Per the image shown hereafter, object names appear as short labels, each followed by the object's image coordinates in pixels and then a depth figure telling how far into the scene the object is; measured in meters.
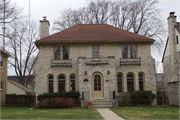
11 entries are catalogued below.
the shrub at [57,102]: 17.97
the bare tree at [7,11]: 22.75
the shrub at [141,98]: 19.30
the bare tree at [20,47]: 32.70
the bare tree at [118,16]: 32.75
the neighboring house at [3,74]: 22.51
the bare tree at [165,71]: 18.23
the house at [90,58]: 20.98
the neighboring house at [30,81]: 47.28
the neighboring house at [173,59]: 20.05
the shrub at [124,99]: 19.16
